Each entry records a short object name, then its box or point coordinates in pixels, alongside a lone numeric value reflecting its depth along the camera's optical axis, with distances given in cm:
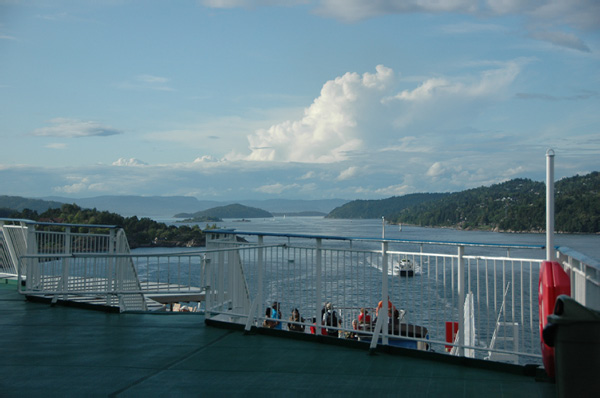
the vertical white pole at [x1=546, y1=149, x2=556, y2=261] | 507
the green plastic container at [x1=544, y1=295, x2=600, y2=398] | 369
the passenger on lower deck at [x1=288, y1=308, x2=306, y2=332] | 865
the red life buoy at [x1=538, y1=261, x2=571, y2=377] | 466
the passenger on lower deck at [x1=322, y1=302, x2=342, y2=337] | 732
